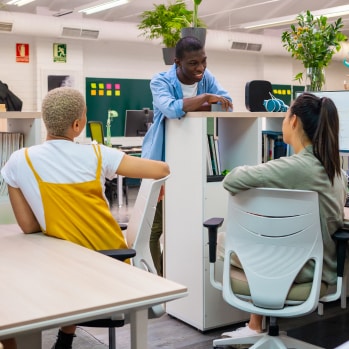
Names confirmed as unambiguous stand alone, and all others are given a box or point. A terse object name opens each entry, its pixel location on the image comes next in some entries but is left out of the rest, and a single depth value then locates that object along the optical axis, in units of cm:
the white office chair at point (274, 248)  230
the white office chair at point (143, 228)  221
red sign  953
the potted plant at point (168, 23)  382
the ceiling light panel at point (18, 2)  817
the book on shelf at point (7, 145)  287
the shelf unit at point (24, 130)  278
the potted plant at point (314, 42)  345
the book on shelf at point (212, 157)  311
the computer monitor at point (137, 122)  868
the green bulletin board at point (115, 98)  1000
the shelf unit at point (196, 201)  307
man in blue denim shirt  310
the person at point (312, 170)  233
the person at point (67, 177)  212
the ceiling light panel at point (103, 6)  843
